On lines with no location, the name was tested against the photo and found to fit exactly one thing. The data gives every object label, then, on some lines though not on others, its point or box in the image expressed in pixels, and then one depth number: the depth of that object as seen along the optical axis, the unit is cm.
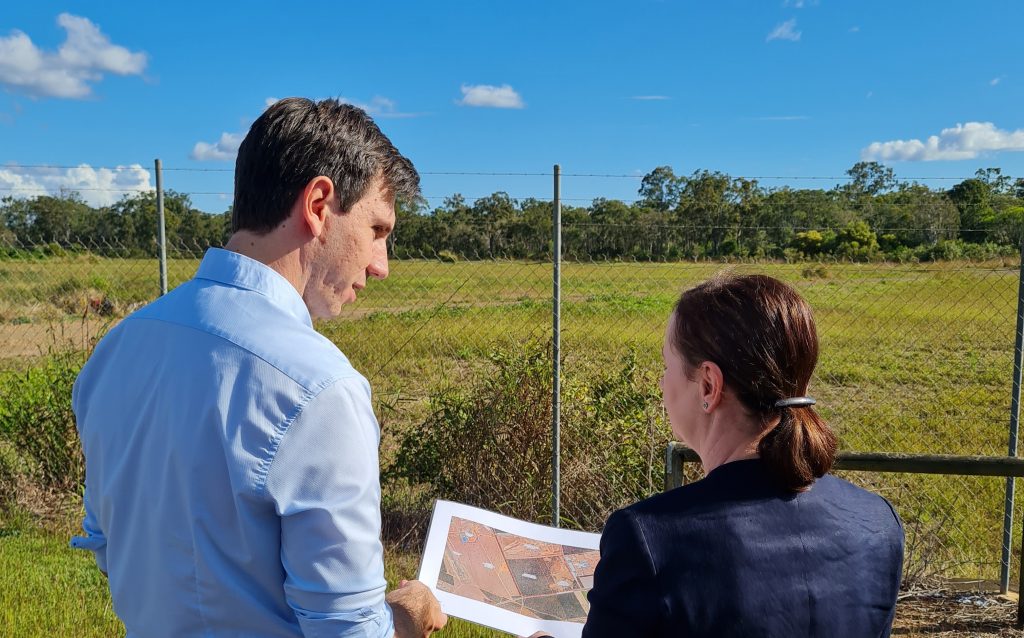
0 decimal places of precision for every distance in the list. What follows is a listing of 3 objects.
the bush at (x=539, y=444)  514
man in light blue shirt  114
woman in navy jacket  122
